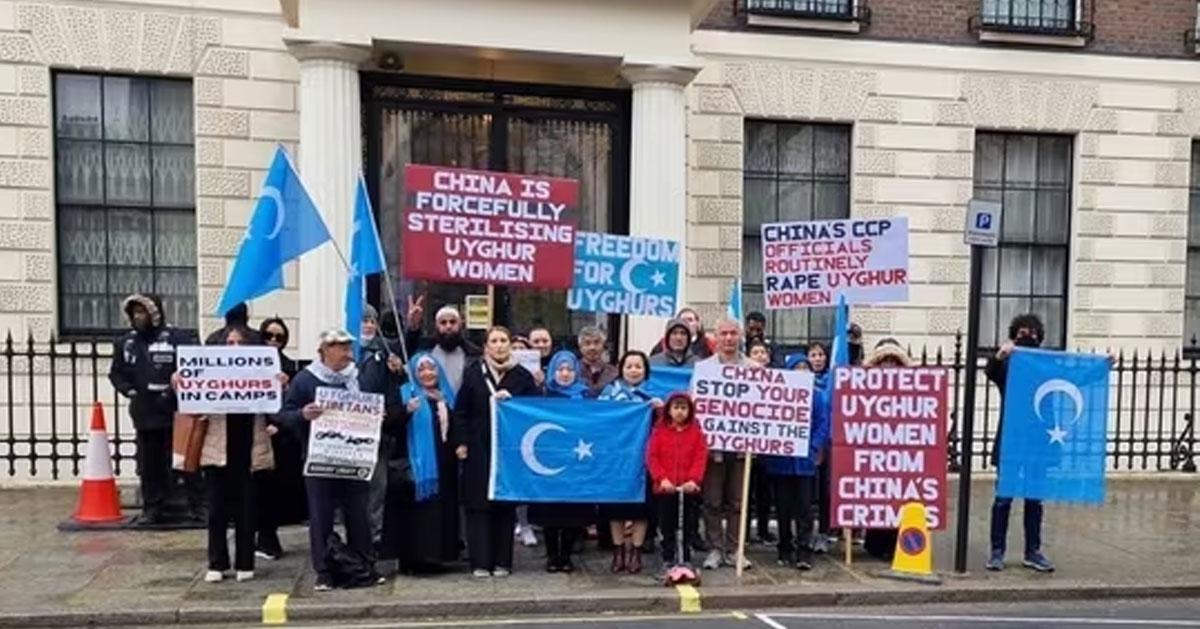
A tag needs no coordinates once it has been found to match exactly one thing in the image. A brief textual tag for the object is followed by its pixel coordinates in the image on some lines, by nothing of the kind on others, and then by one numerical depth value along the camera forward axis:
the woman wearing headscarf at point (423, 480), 7.05
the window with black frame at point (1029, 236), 13.91
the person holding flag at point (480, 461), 7.20
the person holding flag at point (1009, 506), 7.69
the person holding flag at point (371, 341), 6.97
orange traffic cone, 8.66
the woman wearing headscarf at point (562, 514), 7.38
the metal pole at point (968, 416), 7.58
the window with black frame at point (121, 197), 11.53
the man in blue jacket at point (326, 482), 6.72
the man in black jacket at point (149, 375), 8.27
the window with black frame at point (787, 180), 13.30
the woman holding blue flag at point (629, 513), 7.44
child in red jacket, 7.16
